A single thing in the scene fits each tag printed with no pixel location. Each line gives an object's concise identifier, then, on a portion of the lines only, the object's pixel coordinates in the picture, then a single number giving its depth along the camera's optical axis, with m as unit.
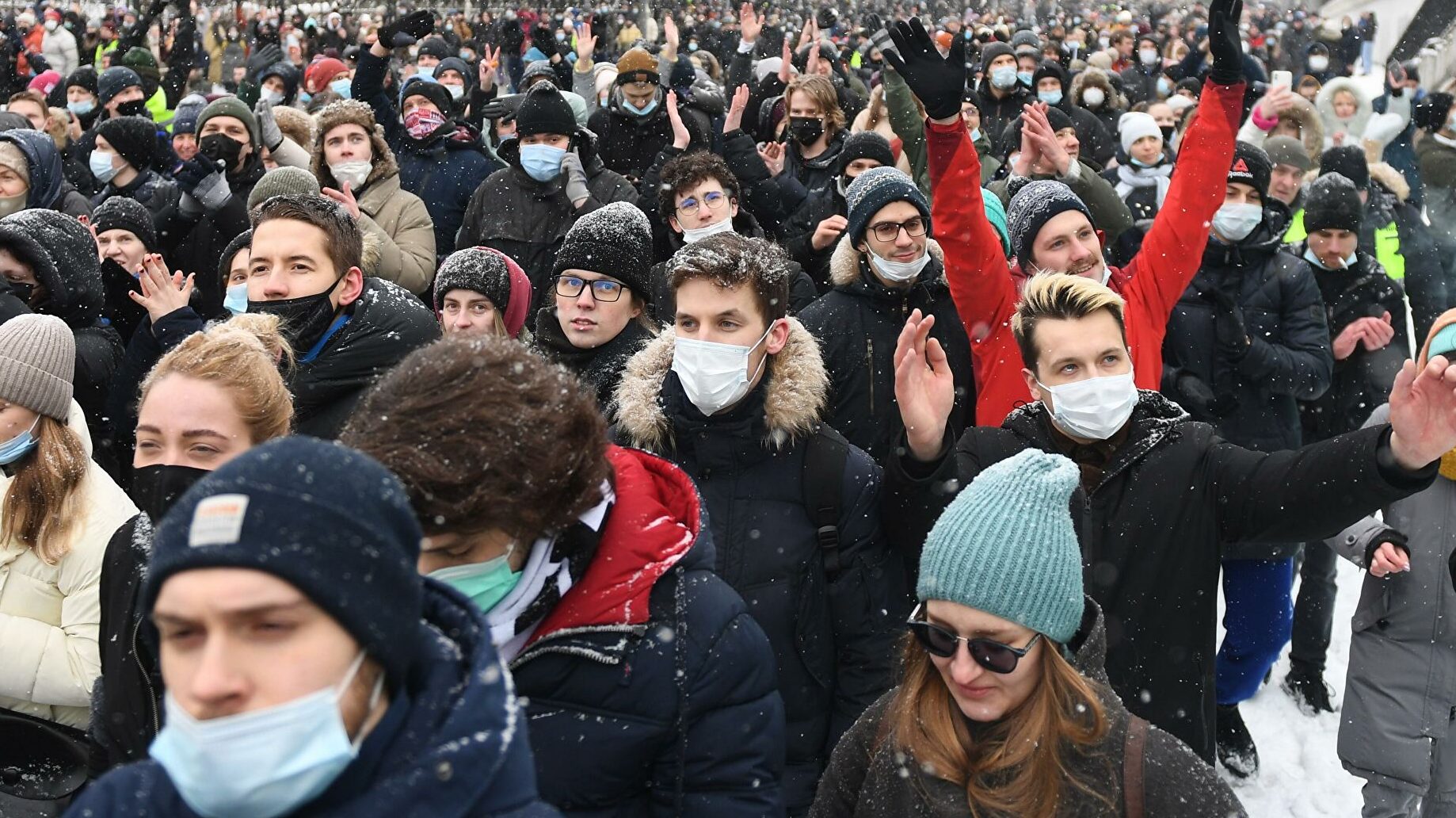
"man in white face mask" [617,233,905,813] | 3.25
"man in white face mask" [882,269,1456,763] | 3.19
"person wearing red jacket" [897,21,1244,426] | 4.25
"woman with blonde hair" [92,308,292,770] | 2.61
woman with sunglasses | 2.22
